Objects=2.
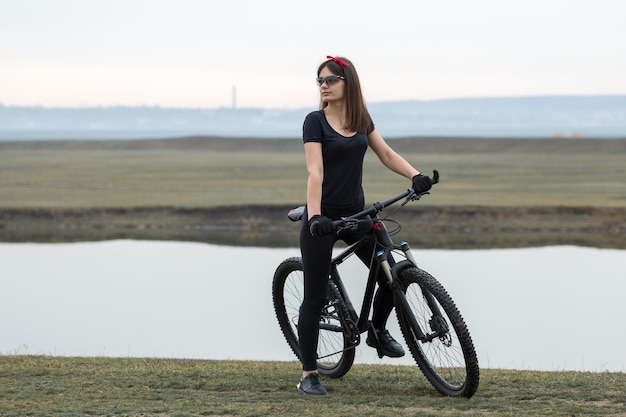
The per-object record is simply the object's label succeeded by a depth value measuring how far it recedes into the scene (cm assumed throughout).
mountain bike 1366
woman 1391
